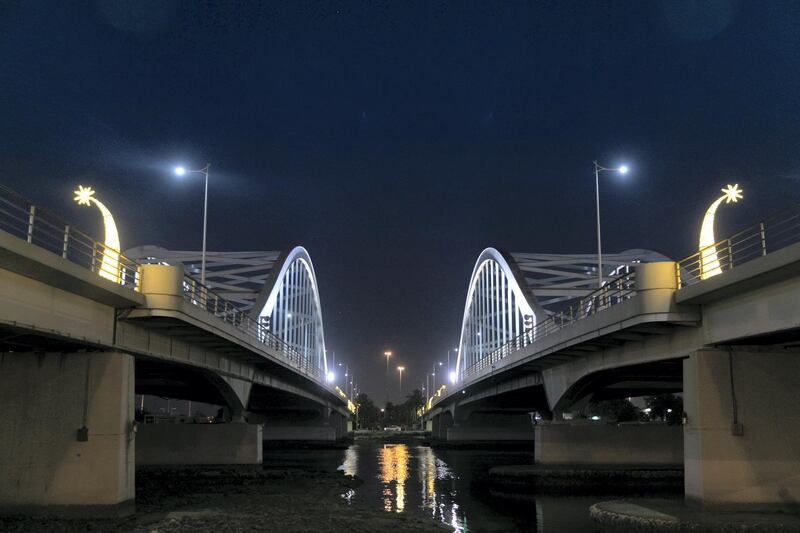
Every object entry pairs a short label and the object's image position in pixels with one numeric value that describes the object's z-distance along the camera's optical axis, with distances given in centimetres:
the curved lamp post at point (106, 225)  2411
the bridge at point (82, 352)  1942
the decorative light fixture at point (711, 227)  2385
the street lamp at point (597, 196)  4343
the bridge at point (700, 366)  2100
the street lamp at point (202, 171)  4103
